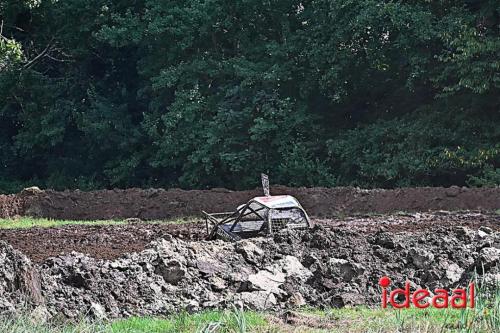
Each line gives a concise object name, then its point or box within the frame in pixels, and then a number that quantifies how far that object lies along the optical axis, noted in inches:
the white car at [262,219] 1023.6
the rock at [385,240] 855.1
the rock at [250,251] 824.3
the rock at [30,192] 1946.4
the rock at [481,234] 903.0
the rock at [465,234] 890.1
